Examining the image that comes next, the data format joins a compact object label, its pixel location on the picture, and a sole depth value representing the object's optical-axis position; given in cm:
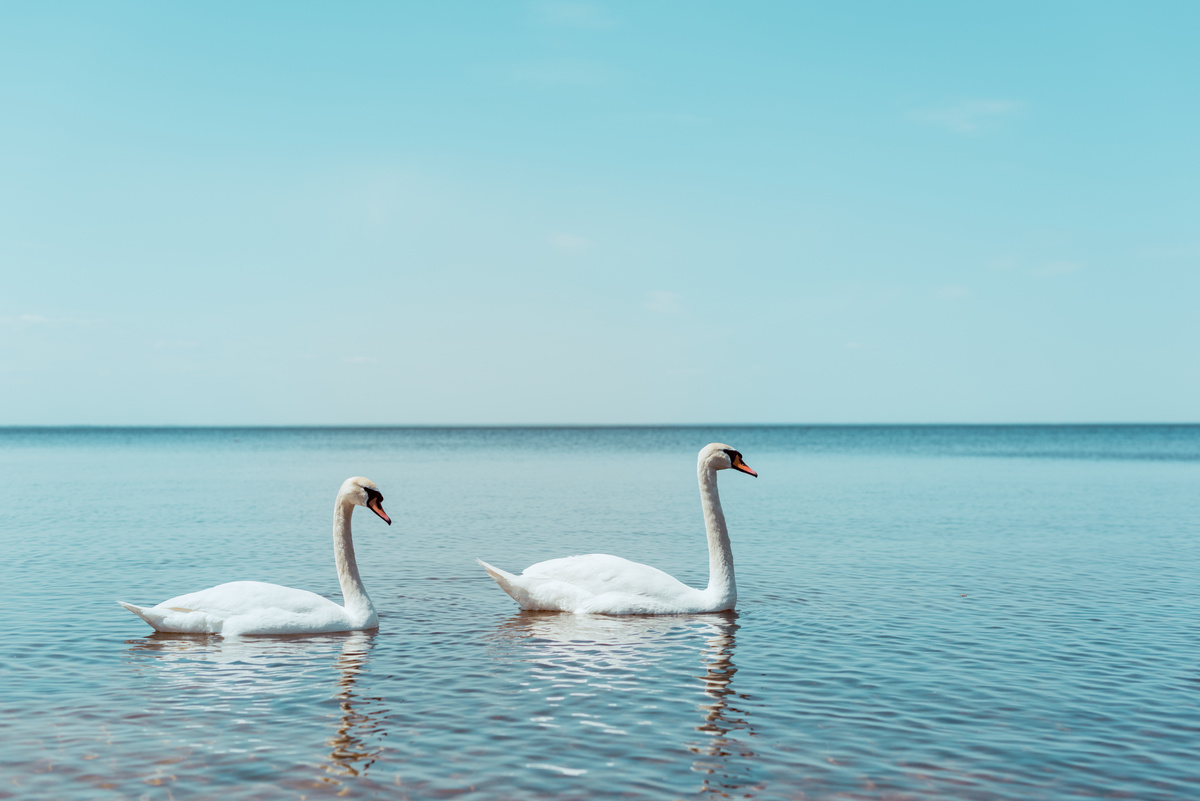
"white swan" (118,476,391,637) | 1035
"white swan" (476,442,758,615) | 1180
